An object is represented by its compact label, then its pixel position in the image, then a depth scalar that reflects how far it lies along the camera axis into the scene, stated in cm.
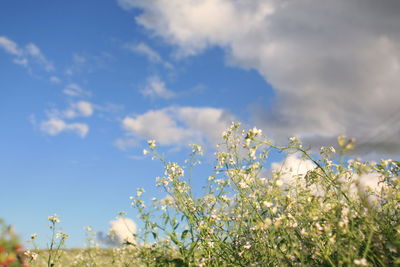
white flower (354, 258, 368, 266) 252
